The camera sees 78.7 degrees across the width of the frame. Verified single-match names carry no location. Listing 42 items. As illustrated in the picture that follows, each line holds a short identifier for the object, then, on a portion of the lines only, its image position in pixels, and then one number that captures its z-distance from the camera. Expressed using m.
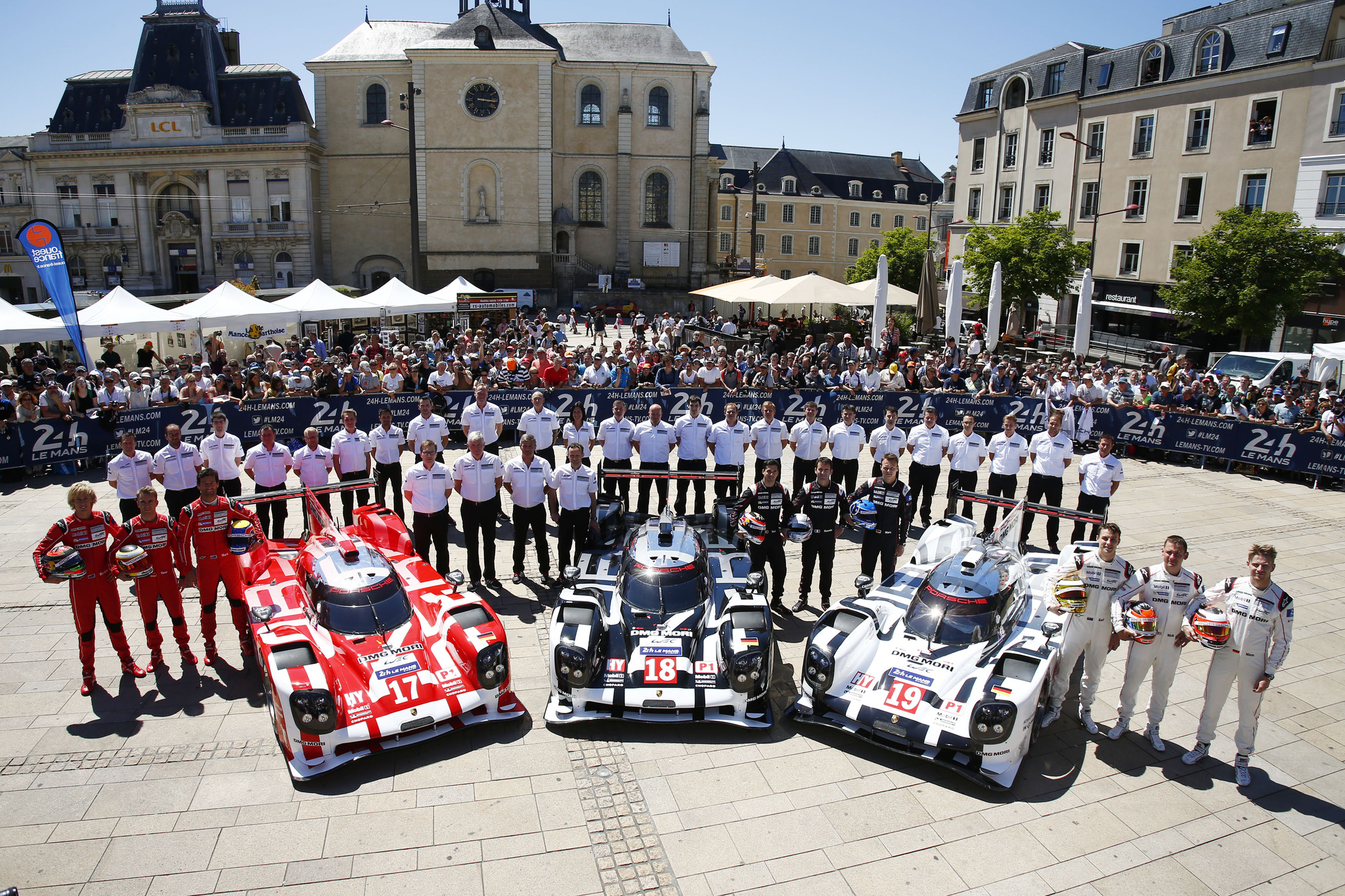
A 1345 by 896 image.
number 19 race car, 6.40
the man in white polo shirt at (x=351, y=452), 11.12
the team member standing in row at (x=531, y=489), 10.08
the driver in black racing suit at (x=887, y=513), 9.41
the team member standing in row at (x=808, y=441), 12.19
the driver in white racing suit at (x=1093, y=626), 7.12
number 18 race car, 7.00
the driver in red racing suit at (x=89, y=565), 7.29
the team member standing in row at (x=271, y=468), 10.51
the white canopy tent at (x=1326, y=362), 20.77
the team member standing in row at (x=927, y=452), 11.92
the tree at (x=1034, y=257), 32.56
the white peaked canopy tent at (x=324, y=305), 21.55
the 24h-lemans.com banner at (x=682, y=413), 14.44
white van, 22.23
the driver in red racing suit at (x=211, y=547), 8.08
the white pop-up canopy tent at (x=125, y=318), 18.71
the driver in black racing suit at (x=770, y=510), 9.34
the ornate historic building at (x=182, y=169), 47.88
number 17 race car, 6.37
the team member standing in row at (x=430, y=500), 9.88
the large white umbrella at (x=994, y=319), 21.72
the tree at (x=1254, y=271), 25.31
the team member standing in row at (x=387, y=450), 11.41
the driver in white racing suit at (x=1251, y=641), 6.39
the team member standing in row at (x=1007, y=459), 11.51
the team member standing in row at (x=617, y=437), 11.89
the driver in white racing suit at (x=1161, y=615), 6.82
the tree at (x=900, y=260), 54.44
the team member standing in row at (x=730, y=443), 11.89
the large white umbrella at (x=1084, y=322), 20.92
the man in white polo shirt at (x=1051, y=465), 11.39
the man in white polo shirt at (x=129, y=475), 9.96
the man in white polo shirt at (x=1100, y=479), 10.93
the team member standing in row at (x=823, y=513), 9.22
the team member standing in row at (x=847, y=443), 12.23
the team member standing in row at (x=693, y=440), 12.04
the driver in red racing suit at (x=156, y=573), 7.68
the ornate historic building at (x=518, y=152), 44.34
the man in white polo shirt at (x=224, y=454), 10.80
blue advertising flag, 16.31
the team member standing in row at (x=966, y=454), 11.95
